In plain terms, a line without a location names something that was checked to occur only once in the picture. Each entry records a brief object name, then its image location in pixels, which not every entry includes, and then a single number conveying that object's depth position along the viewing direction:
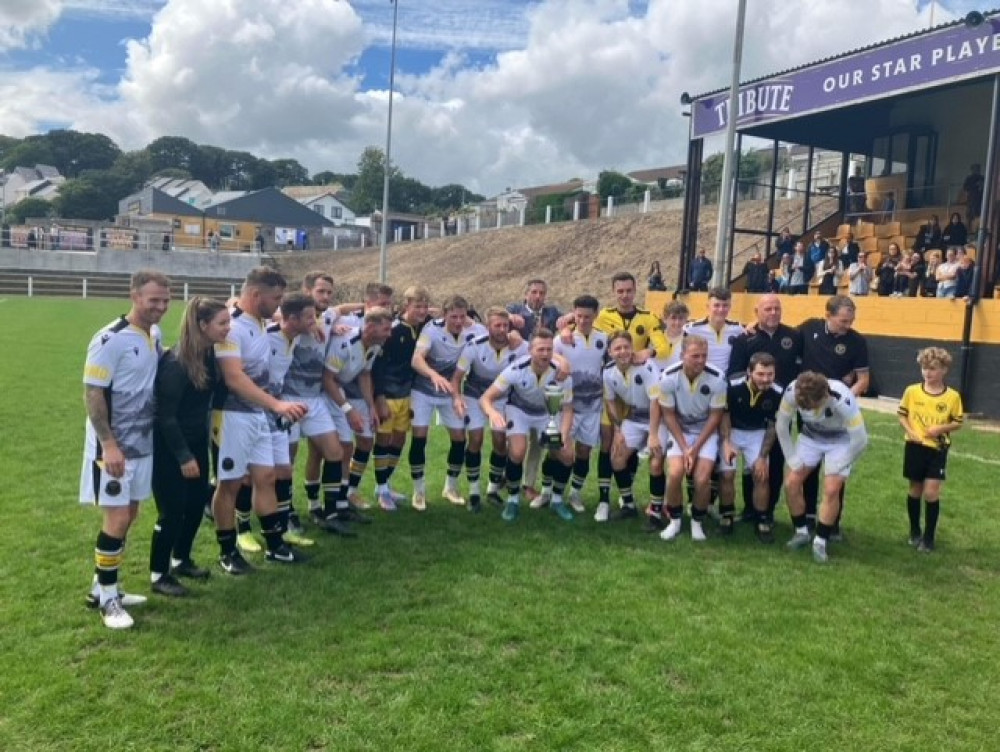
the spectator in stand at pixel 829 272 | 17.62
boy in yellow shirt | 6.77
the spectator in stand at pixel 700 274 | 20.72
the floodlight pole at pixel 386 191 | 33.12
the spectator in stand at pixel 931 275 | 15.41
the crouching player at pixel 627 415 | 7.23
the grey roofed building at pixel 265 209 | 83.56
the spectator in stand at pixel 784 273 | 19.03
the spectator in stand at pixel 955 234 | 16.59
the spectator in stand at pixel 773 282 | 19.27
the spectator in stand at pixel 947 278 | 14.37
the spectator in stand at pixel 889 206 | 20.55
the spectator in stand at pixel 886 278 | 16.12
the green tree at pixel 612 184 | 49.87
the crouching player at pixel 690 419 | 6.89
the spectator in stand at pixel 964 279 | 14.15
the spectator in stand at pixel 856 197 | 22.03
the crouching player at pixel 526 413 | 7.39
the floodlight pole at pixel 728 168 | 15.58
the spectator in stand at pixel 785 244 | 20.92
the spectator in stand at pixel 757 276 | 19.66
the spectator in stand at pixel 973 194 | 18.02
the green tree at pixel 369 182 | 98.31
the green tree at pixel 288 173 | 148.50
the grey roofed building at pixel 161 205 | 83.44
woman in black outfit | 5.01
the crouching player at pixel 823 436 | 6.40
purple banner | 14.05
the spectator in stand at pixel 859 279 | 16.70
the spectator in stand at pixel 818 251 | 18.92
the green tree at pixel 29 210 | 98.69
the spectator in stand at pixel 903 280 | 15.79
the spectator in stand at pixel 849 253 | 18.20
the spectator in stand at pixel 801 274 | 18.70
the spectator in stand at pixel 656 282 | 22.81
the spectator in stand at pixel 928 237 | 17.16
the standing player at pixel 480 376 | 7.53
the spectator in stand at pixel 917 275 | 15.51
